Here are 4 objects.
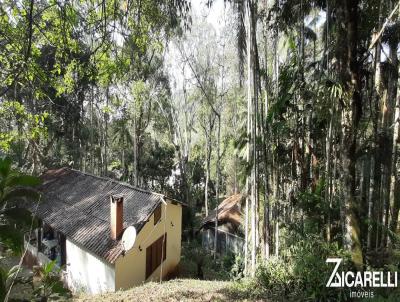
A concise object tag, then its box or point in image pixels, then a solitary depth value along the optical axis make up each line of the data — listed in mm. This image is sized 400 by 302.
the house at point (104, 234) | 10961
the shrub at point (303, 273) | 6312
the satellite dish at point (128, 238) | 9969
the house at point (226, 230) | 17847
